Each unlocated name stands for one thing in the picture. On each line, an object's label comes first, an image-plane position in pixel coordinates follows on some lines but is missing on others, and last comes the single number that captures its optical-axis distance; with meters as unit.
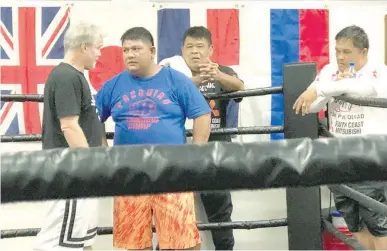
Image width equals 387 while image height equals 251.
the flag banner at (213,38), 8.91
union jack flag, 8.90
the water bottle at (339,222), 8.88
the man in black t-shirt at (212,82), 8.45
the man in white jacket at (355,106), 8.16
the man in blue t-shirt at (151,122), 8.13
